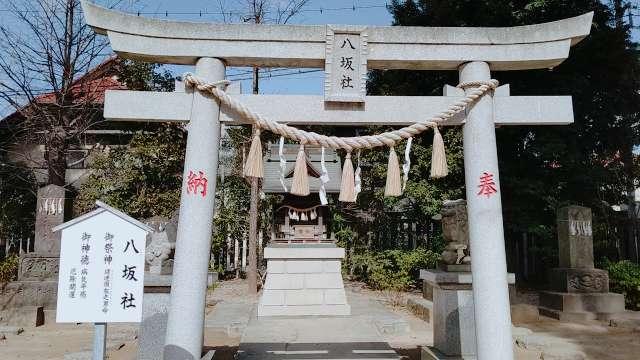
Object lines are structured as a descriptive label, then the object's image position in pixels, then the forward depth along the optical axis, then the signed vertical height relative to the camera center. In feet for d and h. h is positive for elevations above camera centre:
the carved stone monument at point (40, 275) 28.68 -2.49
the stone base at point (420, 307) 30.19 -5.13
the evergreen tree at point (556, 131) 36.55 +9.29
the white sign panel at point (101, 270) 9.96 -0.71
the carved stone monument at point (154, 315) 16.07 -2.83
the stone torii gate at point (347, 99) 13.15 +4.39
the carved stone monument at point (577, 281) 30.04 -3.23
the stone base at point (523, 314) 29.27 -5.22
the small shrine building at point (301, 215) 32.14 +1.69
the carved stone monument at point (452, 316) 16.67 -3.07
